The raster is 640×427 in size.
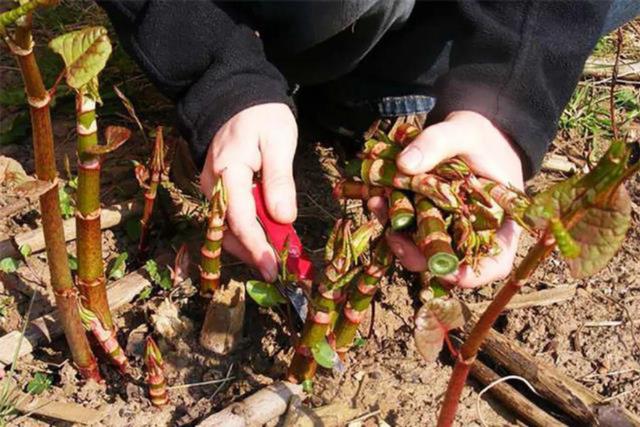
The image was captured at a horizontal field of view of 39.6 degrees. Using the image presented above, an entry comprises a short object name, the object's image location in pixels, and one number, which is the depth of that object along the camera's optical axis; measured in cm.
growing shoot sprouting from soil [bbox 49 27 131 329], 103
